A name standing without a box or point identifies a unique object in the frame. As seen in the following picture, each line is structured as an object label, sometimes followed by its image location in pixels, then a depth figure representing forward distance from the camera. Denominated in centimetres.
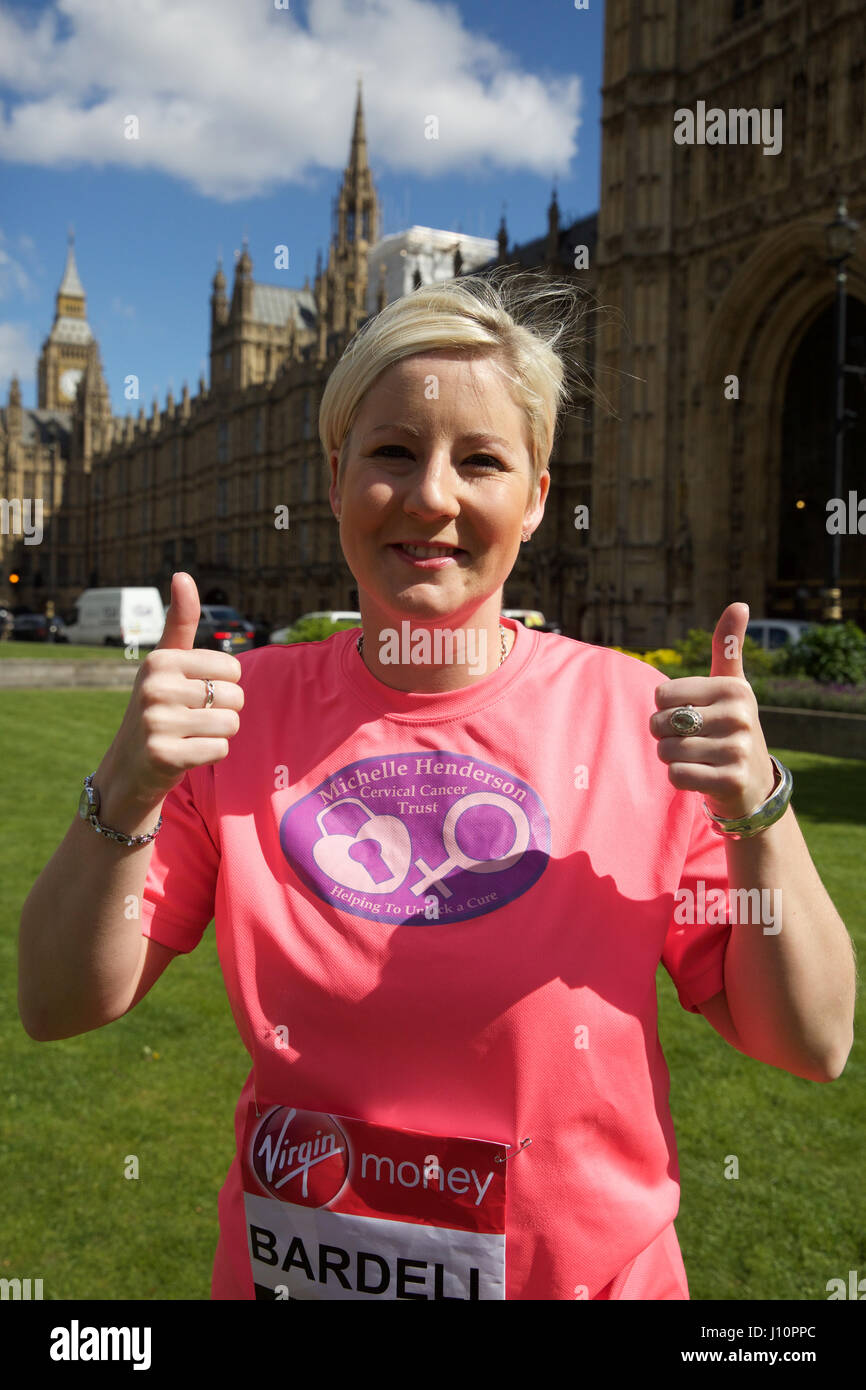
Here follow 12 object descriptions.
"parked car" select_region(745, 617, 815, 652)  2016
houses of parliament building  2395
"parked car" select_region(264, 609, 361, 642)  2392
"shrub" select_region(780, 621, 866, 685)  1432
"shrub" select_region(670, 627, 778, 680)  1505
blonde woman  136
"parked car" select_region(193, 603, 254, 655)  2855
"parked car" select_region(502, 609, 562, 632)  2488
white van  2941
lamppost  1489
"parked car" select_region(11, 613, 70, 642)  4816
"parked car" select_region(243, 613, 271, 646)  3549
